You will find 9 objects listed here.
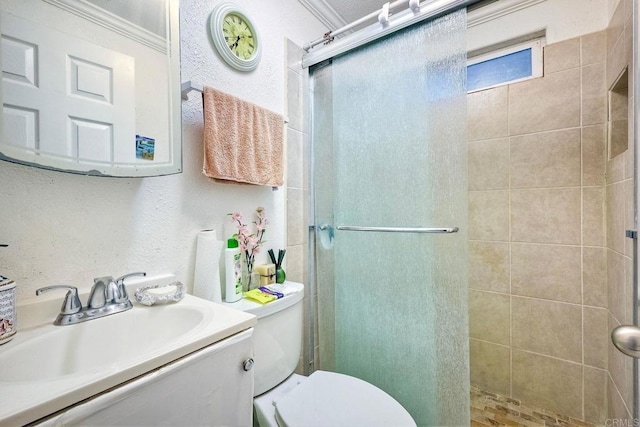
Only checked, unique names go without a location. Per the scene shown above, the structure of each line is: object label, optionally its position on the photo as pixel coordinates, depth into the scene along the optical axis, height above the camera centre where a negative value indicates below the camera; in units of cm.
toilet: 85 -62
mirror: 67 +35
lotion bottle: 101 -22
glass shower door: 104 -2
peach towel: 99 +28
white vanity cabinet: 47 -36
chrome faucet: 70 -24
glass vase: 116 -28
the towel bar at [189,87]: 93 +42
